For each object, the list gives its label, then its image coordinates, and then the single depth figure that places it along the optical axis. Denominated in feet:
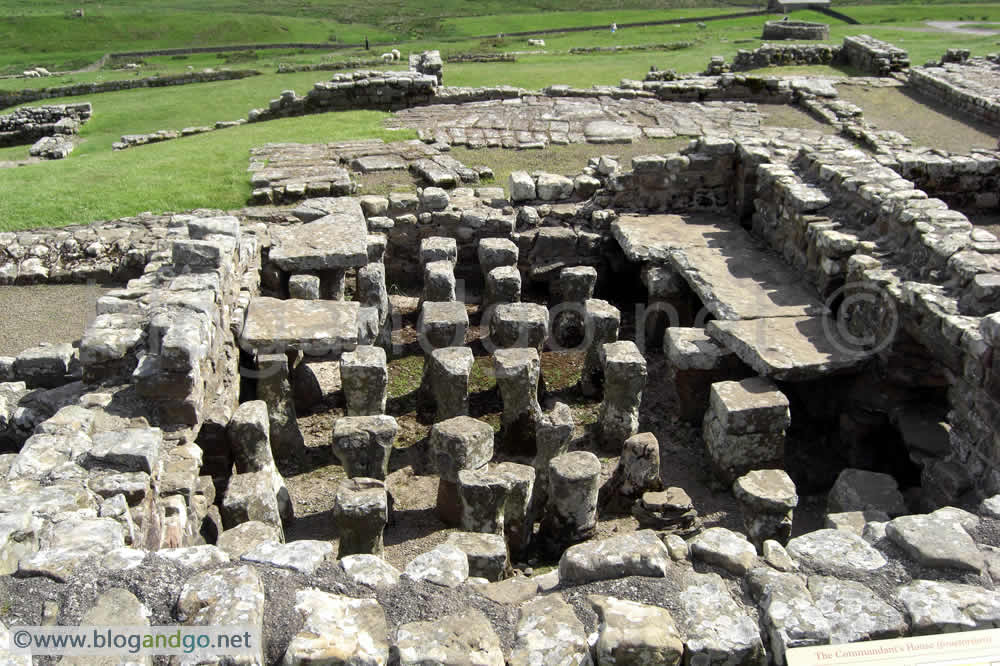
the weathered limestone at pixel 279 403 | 28.09
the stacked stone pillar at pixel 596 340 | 32.78
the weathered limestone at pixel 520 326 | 31.55
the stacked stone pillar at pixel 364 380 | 27.76
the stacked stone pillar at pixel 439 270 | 35.14
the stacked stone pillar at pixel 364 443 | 24.81
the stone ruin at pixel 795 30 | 107.04
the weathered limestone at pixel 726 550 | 17.12
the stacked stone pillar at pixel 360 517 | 21.76
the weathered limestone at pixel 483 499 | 22.66
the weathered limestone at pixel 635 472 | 26.07
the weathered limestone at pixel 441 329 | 31.48
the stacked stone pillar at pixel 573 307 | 36.78
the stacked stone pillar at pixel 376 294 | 35.47
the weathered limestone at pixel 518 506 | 23.15
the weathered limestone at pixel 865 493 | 24.36
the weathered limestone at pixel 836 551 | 17.08
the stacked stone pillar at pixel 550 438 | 26.23
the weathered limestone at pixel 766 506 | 22.88
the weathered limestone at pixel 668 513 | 24.99
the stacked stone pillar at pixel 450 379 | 28.78
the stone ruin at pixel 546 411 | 15.03
